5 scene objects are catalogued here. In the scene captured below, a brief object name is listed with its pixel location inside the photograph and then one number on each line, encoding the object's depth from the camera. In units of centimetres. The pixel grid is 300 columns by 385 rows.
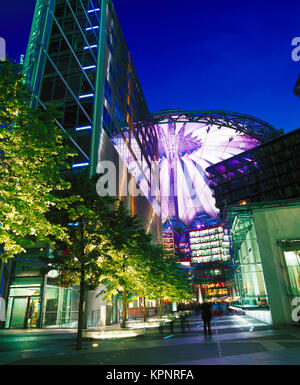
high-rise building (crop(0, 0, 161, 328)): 2395
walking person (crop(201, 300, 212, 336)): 1551
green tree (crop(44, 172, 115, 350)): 1265
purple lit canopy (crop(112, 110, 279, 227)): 6028
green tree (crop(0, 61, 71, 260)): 849
